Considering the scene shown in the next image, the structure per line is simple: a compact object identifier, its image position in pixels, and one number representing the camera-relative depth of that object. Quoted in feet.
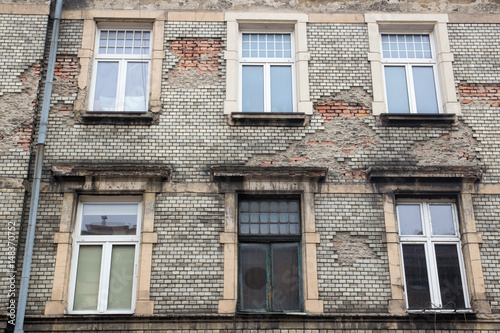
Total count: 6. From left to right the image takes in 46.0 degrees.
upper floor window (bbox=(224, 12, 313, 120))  34.01
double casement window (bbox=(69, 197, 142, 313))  30.30
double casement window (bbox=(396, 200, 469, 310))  30.55
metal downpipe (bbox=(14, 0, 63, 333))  28.63
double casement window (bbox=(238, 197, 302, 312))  30.58
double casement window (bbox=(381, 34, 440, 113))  35.42
